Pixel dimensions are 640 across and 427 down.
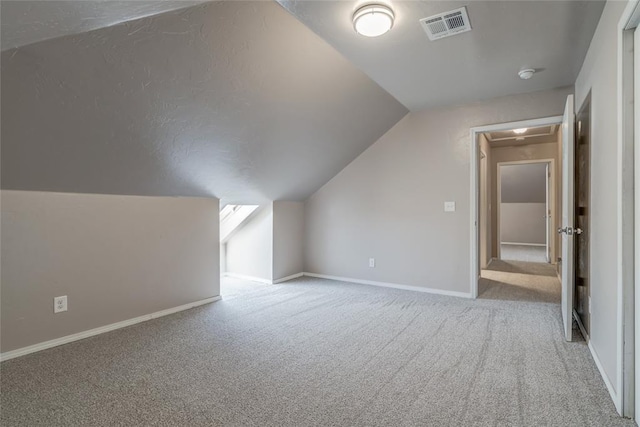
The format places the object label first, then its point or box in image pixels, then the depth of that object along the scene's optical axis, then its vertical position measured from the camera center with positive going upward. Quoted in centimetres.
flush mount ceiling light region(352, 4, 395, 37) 195 +116
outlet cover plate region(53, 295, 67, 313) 246 -68
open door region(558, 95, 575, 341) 248 -9
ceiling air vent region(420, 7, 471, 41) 205 +122
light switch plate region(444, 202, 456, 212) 382 +4
